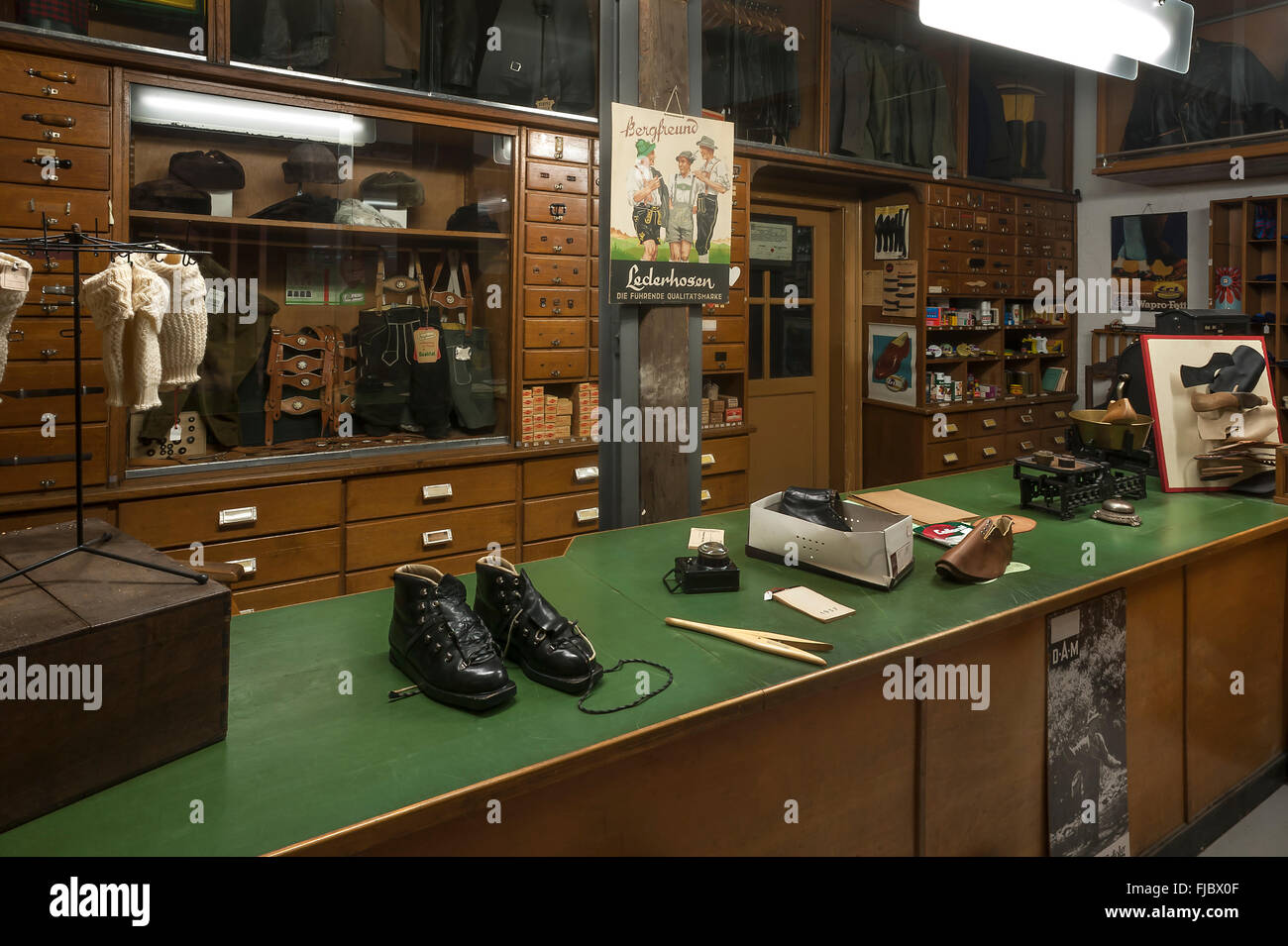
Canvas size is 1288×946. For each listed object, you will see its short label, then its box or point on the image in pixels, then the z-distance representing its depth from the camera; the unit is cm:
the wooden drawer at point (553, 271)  399
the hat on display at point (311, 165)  362
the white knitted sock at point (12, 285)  132
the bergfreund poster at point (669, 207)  233
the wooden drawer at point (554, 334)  404
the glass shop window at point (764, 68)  482
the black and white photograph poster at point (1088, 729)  197
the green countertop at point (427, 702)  104
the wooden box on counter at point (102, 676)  101
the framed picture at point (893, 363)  565
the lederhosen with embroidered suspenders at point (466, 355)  409
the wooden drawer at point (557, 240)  397
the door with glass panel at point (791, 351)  548
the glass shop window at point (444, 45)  338
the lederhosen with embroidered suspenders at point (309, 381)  373
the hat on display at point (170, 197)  320
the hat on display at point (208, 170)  339
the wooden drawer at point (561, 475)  407
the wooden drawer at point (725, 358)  462
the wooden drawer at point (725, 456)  462
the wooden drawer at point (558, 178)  394
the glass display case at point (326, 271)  341
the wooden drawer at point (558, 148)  392
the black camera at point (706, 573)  186
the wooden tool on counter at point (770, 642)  152
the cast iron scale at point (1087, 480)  247
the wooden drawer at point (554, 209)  395
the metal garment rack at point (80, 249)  130
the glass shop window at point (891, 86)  525
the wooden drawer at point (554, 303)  402
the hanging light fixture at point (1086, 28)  209
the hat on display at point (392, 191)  386
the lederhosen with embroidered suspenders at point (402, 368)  396
